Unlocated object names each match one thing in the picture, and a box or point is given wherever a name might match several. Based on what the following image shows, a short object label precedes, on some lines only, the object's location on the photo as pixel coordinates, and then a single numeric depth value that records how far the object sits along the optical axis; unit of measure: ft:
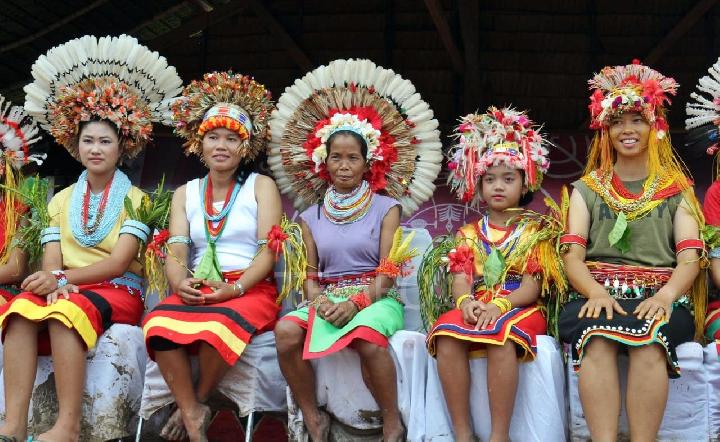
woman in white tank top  13.52
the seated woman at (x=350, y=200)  13.42
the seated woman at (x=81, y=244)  13.55
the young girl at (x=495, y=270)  12.62
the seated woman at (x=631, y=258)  12.05
